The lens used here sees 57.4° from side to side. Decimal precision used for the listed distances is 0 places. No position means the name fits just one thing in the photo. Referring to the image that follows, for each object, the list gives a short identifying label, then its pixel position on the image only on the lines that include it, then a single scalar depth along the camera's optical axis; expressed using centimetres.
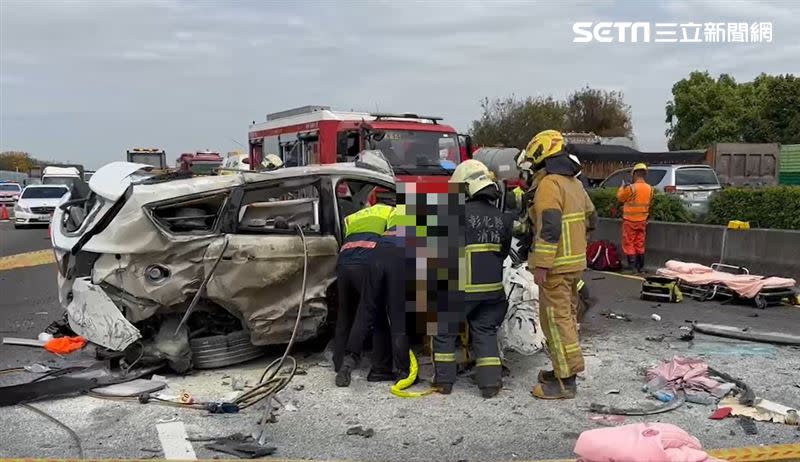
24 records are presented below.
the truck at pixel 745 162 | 2231
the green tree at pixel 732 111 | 3547
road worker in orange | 1123
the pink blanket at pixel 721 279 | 846
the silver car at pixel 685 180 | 1419
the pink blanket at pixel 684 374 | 521
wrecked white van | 532
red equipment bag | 1193
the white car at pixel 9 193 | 3650
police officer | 551
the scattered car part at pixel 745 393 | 484
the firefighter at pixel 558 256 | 500
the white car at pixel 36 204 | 2398
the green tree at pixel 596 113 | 4753
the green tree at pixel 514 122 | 4169
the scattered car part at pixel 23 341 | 693
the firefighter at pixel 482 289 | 522
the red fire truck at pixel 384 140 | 1288
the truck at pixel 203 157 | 2995
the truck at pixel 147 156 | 3119
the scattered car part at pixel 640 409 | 480
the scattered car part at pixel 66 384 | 511
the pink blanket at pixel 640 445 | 333
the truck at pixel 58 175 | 3228
